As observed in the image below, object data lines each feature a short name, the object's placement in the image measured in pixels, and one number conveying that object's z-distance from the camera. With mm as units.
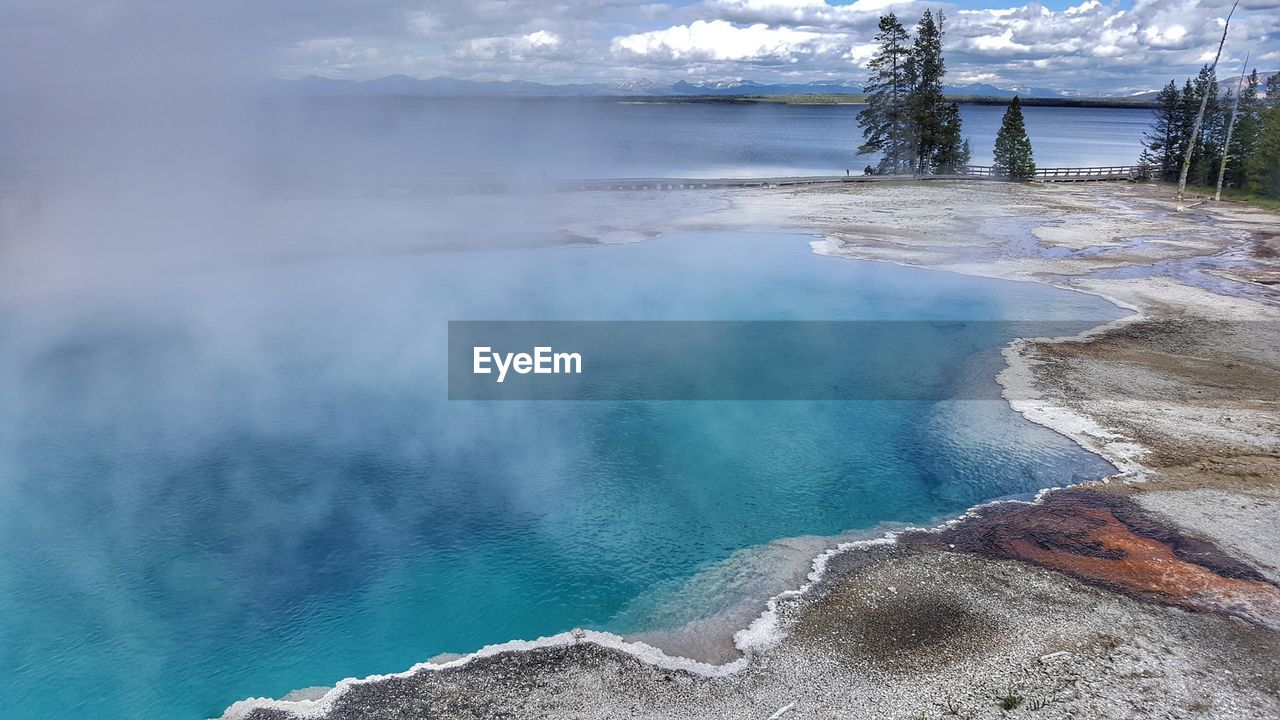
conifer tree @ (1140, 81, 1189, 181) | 60219
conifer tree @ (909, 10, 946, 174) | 62250
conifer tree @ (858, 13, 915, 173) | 63062
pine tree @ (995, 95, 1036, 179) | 59688
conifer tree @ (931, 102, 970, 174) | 62812
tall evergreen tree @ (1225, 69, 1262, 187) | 50781
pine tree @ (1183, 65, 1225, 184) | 54812
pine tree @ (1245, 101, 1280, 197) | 45875
